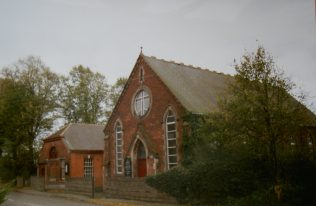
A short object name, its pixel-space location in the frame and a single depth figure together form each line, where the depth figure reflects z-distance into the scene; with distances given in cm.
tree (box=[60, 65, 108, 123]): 6145
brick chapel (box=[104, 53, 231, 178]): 2698
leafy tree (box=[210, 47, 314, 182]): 1645
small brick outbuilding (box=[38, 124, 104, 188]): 3747
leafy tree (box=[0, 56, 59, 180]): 4219
